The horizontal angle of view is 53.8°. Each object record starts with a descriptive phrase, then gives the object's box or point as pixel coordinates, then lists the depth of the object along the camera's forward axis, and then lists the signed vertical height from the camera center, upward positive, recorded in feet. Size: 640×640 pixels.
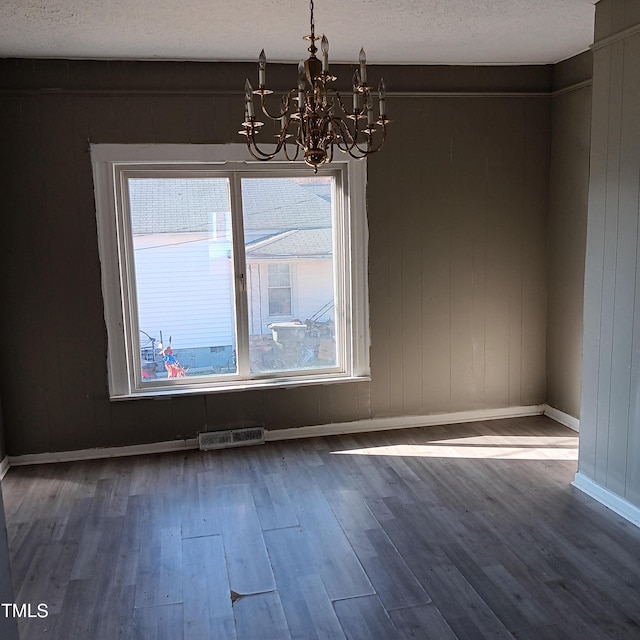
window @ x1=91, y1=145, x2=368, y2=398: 13.82 -0.27
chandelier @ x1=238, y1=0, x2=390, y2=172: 7.30 +1.75
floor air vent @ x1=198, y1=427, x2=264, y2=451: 14.29 -4.06
